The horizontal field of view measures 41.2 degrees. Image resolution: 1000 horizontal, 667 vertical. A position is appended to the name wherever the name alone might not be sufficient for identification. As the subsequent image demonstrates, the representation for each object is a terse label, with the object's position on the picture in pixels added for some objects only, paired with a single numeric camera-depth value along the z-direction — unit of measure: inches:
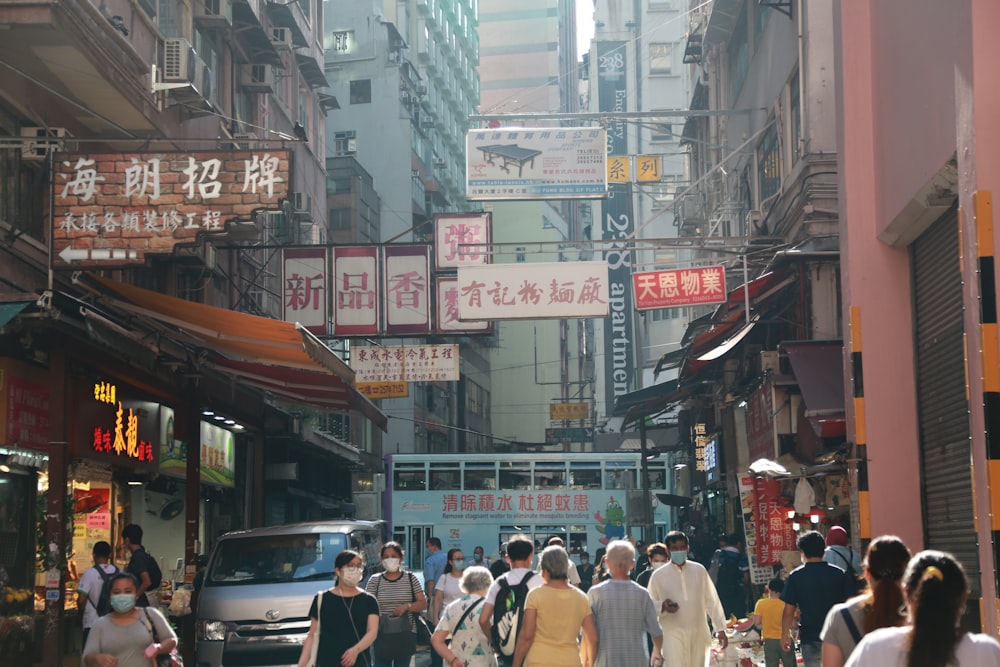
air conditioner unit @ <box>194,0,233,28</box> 906.7
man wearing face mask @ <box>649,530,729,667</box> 464.4
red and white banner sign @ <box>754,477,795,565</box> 737.6
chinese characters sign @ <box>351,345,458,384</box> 991.6
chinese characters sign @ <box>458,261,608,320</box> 834.8
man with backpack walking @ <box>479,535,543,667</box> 380.2
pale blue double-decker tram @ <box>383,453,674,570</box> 1288.1
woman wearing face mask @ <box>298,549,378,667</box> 373.4
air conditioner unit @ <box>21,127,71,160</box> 558.7
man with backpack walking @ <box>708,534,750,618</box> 746.2
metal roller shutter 413.1
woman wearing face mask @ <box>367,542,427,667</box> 492.7
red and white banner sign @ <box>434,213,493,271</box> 943.0
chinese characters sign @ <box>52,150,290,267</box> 544.7
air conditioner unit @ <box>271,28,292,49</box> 1140.5
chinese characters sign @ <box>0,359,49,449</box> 583.5
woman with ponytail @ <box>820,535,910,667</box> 237.6
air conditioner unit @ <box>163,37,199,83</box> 727.7
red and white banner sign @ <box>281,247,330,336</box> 946.1
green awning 480.4
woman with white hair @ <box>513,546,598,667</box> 352.8
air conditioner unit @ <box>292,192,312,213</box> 1197.1
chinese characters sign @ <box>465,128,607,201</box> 928.9
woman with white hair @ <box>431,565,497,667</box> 385.1
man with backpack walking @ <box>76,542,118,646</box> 527.5
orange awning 607.2
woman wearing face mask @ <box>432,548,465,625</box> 615.2
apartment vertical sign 2454.5
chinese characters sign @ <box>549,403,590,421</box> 2536.9
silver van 576.7
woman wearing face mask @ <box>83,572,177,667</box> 349.7
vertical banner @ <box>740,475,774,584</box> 754.2
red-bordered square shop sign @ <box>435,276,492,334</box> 933.2
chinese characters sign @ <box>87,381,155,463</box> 681.6
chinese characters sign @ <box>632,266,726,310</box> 873.5
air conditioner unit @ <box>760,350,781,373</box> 765.3
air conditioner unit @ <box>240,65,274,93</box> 1047.6
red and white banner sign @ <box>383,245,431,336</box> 938.7
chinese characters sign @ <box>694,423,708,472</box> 1284.6
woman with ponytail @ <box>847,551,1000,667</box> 186.7
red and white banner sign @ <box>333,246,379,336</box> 943.7
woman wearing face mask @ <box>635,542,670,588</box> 556.7
